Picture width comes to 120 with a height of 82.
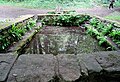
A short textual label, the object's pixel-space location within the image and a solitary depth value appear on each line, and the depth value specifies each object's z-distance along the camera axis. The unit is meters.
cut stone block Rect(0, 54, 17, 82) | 1.70
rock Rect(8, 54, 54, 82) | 1.67
